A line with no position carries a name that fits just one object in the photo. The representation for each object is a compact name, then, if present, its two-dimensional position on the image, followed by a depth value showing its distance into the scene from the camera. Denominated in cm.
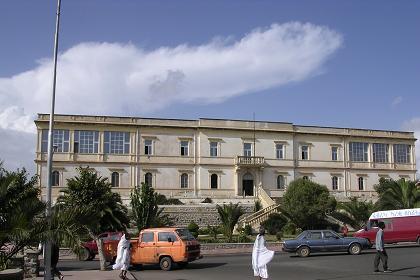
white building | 6159
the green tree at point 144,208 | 3488
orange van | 2183
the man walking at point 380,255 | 1803
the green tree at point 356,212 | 4828
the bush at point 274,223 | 4634
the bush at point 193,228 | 4315
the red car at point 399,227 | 3278
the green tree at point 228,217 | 3875
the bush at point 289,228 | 4493
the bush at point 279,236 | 3876
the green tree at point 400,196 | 4531
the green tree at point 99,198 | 2444
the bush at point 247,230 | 4291
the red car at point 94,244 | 2758
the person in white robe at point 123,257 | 1727
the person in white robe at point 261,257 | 1368
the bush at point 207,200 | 6006
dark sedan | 2686
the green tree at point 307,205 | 4709
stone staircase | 4807
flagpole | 1325
